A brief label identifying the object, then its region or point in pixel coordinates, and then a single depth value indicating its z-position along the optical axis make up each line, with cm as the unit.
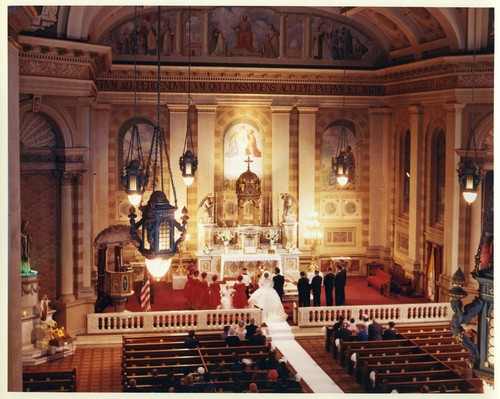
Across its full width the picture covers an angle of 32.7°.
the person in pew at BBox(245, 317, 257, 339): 1972
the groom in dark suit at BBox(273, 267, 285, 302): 2391
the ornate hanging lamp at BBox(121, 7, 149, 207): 1544
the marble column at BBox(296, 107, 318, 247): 2867
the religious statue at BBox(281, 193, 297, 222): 2820
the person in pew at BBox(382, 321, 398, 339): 1983
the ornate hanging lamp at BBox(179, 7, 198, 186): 2141
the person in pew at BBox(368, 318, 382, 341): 1983
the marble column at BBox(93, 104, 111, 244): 2720
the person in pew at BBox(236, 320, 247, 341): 2014
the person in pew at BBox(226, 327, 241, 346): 1904
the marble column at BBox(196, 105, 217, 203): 2809
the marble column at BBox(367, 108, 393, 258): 2895
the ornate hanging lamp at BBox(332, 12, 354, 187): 2314
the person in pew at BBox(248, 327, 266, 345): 1916
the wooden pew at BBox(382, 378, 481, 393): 1573
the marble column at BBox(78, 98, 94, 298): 2075
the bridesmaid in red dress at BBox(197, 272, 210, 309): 2378
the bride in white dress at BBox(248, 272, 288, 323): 2309
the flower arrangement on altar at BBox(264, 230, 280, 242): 2794
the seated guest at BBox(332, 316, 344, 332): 2034
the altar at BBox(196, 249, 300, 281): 2686
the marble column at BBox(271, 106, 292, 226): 2853
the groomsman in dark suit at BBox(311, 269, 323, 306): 2375
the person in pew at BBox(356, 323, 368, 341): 1995
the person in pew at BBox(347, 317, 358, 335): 2073
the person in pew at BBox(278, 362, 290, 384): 1622
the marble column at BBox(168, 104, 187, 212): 2788
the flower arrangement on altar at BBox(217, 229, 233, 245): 2765
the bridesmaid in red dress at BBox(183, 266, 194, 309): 2431
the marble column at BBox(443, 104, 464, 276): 2322
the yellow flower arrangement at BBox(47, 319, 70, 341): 1997
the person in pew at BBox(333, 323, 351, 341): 1998
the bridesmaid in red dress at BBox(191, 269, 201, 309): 2395
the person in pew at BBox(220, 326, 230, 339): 1975
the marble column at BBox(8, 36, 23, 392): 1145
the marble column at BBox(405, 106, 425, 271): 2614
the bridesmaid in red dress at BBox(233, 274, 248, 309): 2323
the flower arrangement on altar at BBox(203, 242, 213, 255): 2728
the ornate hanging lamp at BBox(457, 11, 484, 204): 1969
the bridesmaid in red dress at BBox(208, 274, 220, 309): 2375
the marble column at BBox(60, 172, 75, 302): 2067
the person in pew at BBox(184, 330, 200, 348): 1878
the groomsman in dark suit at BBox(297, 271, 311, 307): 2348
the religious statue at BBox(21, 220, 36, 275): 1848
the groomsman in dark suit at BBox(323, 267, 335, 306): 2414
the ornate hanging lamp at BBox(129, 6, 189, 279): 1248
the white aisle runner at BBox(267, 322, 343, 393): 1819
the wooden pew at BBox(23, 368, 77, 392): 1509
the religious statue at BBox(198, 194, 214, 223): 2773
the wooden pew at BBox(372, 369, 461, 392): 1641
